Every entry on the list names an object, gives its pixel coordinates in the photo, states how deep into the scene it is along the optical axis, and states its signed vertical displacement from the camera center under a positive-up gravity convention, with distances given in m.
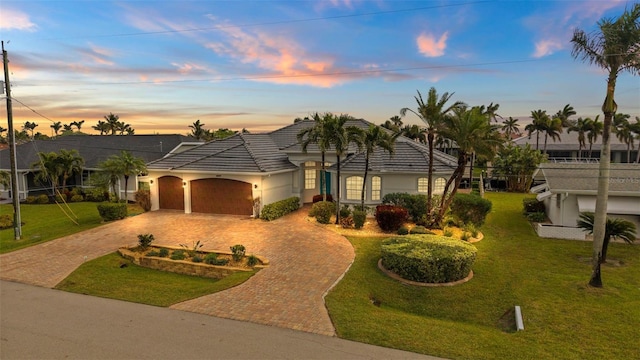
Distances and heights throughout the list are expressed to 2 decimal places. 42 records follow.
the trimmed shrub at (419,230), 17.54 -3.28
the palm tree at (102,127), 72.94 +8.52
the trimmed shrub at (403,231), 17.89 -3.35
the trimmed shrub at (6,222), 21.73 -3.26
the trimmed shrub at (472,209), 19.48 -2.50
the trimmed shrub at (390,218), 18.44 -2.76
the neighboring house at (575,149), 52.56 +1.96
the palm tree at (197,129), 62.12 +6.59
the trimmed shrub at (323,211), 20.06 -2.62
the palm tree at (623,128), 45.62 +4.26
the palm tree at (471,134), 17.02 +1.44
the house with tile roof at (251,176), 22.12 -0.65
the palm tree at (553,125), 44.88 +4.73
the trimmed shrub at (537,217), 21.44 -3.27
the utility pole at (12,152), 17.67 +0.90
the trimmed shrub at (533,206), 23.23 -2.84
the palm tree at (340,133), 18.69 +1.69
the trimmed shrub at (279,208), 20.94 -2.63
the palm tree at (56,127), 95.31 +11.20
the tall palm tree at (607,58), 11.14 +3.31
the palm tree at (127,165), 22.22 +0.17
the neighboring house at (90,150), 31.09 +1.80
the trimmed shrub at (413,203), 20.34 -2.26
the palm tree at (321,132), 18.88 +1.80
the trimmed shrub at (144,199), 23.46 -2.07
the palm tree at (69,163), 29.27 +0.45
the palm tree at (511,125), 57.38 +6.07
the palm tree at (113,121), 64.44 +8.58
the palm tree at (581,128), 45.25 +4.52
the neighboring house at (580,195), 17.69 -1.73
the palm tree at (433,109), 17.52 +2.70
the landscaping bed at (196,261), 13.40 -3.69
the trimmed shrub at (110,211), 21.17 -2.56
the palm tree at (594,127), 44.31 +4.35
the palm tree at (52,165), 28.78 +0.25
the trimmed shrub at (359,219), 19.12 -2.89
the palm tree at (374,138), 18.88 +1.41
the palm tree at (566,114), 51.10 +7.02
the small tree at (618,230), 13.85 -2.68
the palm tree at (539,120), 45.38 +5.51
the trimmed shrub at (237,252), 13.84 -3.36
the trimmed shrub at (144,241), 15.48 -3.19
